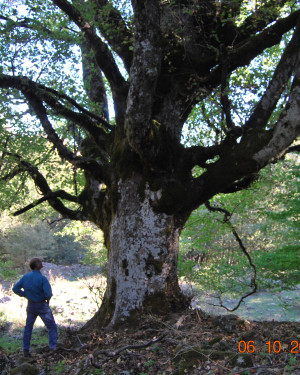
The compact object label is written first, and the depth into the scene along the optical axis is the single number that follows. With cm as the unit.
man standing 501
